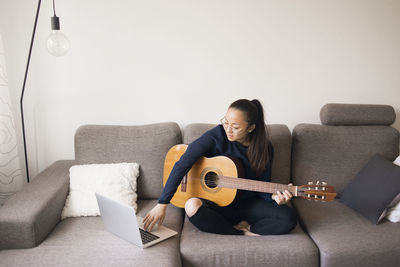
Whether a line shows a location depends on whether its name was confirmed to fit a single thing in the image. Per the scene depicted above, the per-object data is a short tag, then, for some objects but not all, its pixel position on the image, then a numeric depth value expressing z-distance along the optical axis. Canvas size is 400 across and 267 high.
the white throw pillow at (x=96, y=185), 1.99
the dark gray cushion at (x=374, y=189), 1.91
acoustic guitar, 1.70
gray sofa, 1.64
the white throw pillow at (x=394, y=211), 1.91
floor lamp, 1.89
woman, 1.79
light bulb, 1.89
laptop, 1.59
